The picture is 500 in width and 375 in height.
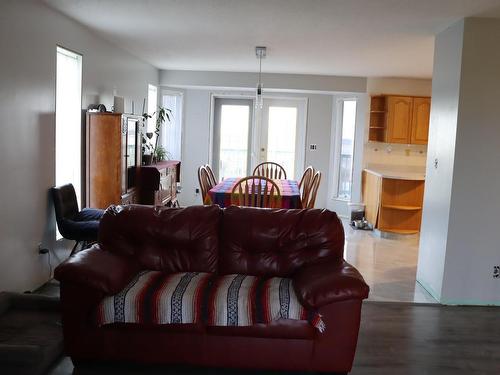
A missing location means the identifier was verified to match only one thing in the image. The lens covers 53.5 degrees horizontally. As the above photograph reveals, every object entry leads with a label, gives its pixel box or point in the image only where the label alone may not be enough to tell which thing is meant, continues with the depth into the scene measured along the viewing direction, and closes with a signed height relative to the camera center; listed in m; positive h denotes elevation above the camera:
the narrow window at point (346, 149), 8.43 -0.14
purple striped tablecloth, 4.82 -0.59
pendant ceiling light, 5.64 +0.99
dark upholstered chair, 4.22 -0.80
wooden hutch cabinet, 4.98 -0.28
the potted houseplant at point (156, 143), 7.03 -0.17
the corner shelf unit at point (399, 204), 6.97 -0.85
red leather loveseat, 2.67 -1.07
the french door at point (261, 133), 8.85 +0.07
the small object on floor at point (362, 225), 7.51 -1.26
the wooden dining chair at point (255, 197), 4.68 -0.58
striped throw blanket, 2.67 -0.93
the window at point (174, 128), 8.61 +0.09
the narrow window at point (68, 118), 4.61 +0.10
